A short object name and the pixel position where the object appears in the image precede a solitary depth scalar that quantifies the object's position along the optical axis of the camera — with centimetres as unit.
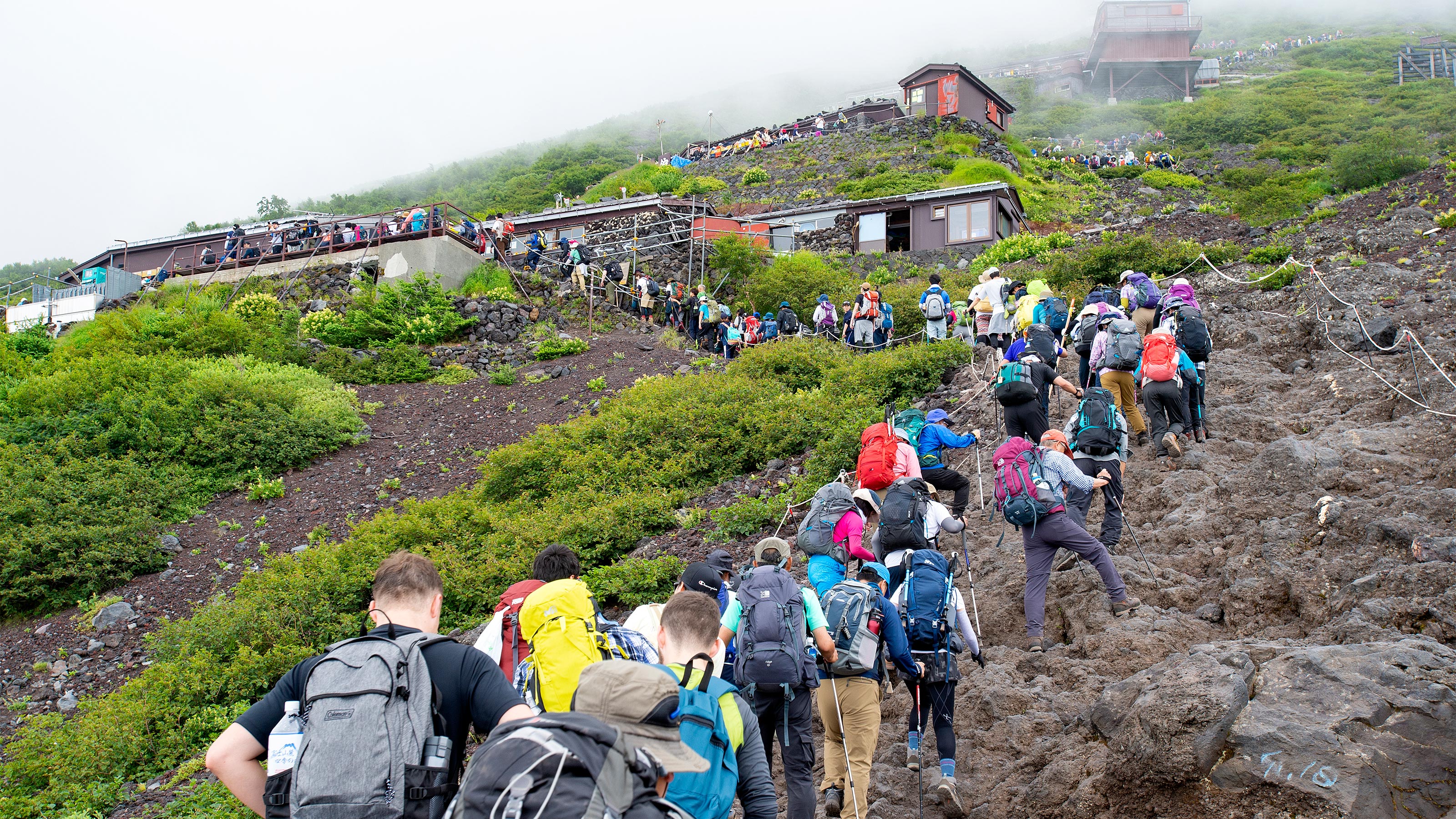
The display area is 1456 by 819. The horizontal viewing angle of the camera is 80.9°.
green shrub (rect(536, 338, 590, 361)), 2395
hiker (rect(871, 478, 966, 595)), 625
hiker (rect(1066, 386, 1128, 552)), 782
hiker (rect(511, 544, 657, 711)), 399
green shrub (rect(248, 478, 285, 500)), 1723
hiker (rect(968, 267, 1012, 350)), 1398
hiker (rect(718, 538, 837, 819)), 458
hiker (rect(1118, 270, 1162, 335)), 1107
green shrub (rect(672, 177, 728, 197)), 5000
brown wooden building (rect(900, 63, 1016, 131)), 5644
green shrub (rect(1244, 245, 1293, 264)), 1734
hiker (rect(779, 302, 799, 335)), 2344
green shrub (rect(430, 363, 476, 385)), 2312
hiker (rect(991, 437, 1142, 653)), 655
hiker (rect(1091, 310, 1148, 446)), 948
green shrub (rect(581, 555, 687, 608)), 1096
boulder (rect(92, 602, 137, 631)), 1377
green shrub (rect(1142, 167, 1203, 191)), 4706
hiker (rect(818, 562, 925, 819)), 505
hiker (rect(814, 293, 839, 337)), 2211
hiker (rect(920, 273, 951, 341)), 1695
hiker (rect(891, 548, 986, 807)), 539
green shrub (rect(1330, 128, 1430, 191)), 3042
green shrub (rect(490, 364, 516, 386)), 2241
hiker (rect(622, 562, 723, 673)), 510
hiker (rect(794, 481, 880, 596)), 581
